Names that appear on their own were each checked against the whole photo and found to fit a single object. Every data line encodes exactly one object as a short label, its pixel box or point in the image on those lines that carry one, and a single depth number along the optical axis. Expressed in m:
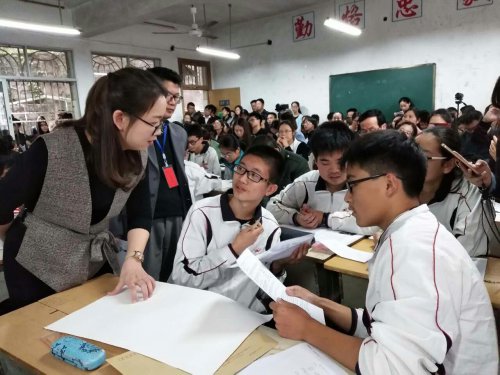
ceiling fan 9.18
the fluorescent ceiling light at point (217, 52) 7.68
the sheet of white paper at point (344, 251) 1.61
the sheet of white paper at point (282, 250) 1.16
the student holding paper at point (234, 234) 1.37
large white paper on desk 0.80
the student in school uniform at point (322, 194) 2.01
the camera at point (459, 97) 6.57
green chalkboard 7.28
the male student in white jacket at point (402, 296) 0.70
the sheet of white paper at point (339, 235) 1.82
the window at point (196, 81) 10.02
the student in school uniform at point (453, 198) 1.54
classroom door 10.22
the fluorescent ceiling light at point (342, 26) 6.35
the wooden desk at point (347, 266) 1.48
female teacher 1.01
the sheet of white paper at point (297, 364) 0.75
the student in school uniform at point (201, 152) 4.43
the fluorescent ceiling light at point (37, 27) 5.12
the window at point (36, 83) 6.81
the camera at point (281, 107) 8.77
